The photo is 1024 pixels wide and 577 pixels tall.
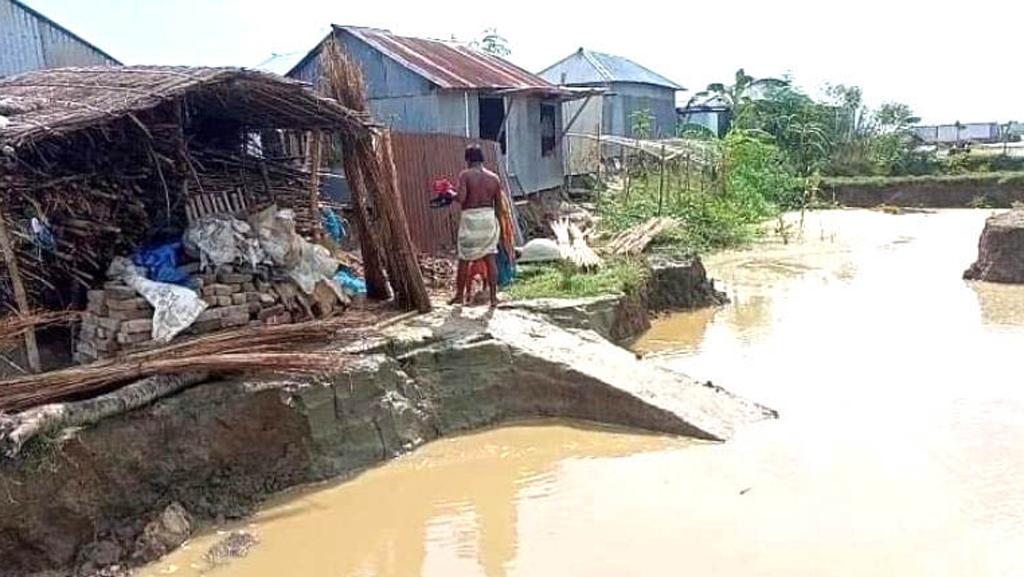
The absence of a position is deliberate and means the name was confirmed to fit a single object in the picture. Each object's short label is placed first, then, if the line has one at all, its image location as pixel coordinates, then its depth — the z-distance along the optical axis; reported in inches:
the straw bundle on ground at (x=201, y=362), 203.6
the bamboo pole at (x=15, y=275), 228.1
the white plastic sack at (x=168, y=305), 248.8
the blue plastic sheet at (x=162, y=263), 266.8
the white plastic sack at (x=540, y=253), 440.8
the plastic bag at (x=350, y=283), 324.2
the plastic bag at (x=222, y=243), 272.2
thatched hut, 239.1
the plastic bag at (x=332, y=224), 379.2
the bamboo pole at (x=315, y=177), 340.5
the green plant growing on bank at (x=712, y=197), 641.6
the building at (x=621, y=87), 1021.8
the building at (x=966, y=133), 1702.8
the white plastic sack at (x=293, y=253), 288.4
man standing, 318.7
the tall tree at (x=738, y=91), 1224.2
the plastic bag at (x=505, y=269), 378.3
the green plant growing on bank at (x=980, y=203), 1032.8
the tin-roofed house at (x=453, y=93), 586.6
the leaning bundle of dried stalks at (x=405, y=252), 308.3
